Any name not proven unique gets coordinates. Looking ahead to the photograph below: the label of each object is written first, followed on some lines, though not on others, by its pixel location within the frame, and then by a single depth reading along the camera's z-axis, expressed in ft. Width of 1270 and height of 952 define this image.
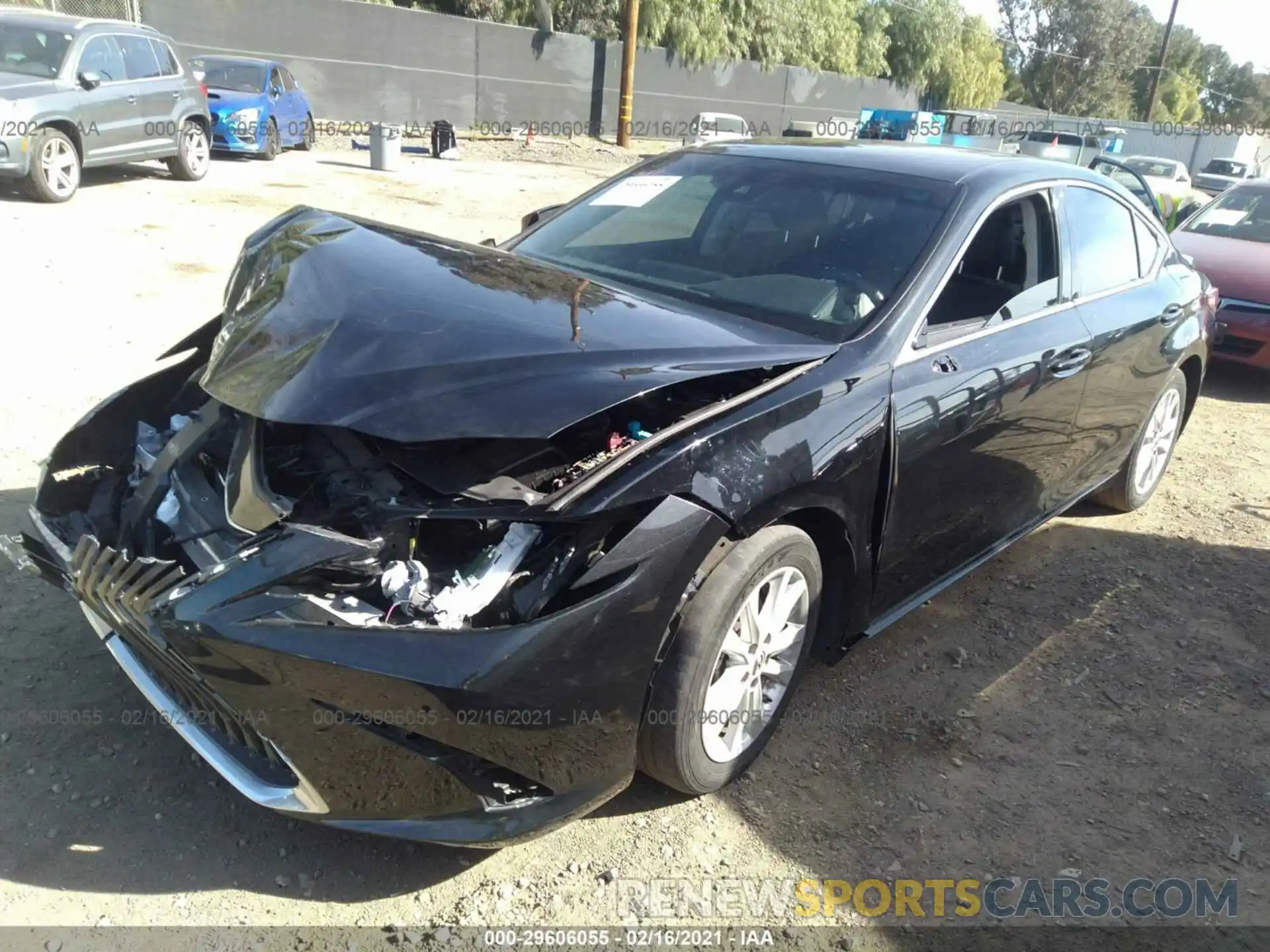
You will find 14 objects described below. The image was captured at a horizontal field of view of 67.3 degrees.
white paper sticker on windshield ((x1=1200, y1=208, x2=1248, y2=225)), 29.35
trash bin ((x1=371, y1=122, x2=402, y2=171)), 50.78
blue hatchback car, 47.50
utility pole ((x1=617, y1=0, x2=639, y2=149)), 87.51
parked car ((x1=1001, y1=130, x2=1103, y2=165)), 72.64
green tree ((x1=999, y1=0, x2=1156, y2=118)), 196.03
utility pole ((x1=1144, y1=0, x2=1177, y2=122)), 136.87
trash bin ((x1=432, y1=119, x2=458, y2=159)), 61.41
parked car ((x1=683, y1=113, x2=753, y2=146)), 70.79
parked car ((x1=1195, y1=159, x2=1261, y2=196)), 98.48
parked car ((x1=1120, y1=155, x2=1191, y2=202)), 63.62
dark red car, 24.73
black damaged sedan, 6.91
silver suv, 29.55
